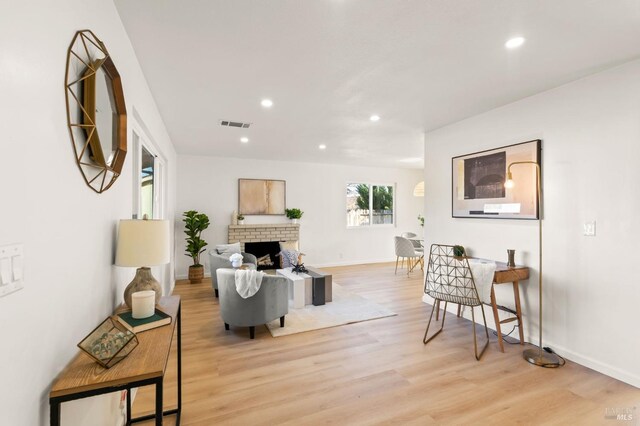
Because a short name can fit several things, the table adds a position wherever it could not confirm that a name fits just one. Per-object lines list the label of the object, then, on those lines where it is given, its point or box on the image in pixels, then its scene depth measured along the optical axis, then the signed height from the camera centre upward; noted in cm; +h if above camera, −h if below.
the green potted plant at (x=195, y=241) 580 -51
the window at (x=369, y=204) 795 +28
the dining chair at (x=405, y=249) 637 -71
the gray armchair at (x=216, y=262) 476 -75
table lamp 162 -18
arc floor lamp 278 -130
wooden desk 304 -64
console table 97 -55
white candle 153 -45
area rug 361 -130
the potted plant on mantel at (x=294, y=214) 694 +2
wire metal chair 300 -70
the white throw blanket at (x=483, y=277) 295 -60
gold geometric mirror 122 +46
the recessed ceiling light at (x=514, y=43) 214 +123
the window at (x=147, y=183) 314 +34
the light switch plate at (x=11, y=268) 77 -14
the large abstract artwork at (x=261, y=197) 673 +40
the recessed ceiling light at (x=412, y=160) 679 +127
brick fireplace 649 -39
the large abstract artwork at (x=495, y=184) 318 +37
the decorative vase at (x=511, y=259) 324 -46
